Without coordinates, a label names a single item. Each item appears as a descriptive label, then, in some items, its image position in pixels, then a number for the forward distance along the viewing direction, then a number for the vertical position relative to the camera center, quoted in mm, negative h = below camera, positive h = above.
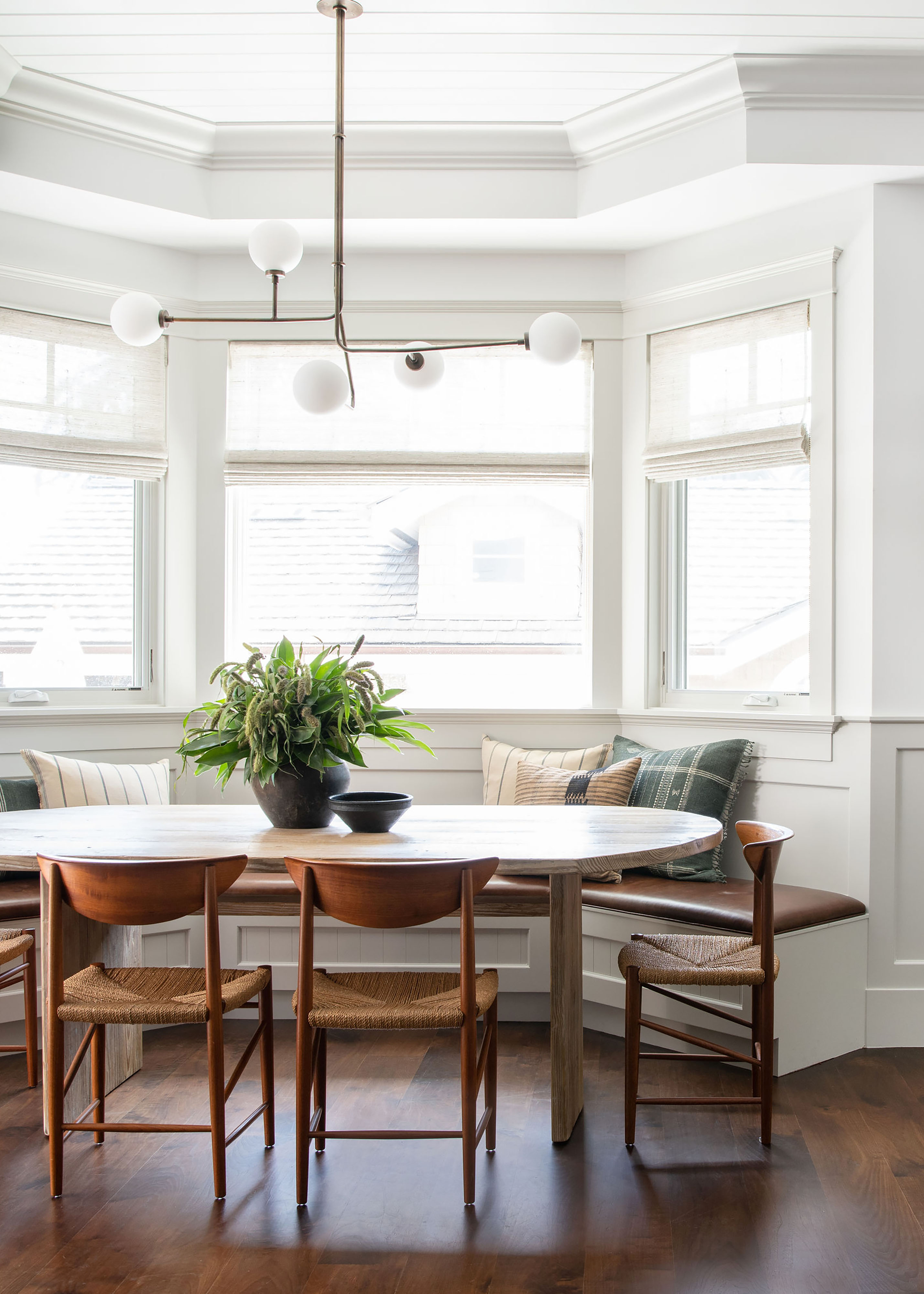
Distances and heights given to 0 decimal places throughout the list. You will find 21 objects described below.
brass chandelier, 2701 +846
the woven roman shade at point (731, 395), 3861 +956
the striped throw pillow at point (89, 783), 3586 -521
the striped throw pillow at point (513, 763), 4016 -483
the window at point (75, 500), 4047 +553
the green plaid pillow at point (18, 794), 3623 -559
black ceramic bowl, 2785 -466
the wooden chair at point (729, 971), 2639 -857
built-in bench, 3225 -1035
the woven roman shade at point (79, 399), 4012 +952
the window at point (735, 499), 3898 +558
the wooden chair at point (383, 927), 2219 -660
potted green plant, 2777 -250
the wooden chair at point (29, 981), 2924 -1001
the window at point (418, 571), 4383 +289
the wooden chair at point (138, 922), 2271 -718
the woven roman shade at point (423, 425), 4309 +898
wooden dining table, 2477 -528
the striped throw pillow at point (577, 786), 3699 -534
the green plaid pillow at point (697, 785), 3668 -525
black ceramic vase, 2861 -440
